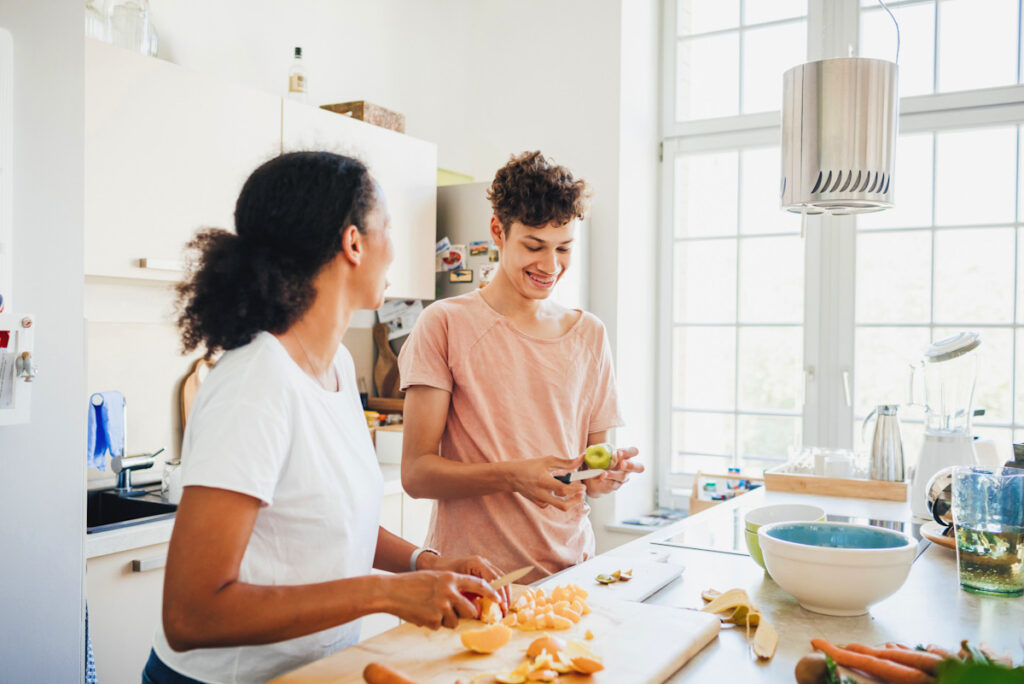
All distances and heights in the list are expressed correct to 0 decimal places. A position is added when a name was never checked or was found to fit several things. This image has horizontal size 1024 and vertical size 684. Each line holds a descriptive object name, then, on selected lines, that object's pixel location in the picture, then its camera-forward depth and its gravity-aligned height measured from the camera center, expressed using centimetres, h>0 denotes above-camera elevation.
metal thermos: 225 -32
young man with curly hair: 156 -13
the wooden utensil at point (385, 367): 351 -18
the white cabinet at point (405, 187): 296 +54
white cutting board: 97 -41
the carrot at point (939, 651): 96 -38
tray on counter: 222 -43
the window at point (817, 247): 320 +35
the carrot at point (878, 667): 92 -39
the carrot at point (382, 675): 90 -39
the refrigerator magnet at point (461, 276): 337 +21
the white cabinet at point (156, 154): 217 +48
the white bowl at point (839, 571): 116 -34
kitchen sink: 236 -54
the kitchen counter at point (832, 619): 106 -43
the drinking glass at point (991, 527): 132 -31
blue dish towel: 244 -32
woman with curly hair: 89 -15
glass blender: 198 -19
